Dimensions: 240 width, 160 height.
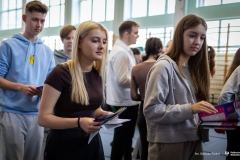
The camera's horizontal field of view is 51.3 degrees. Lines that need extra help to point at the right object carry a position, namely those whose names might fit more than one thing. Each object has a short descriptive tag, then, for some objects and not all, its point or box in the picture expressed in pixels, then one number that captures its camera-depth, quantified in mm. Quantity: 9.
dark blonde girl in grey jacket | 1520
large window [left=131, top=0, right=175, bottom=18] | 7453
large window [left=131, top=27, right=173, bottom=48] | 7480
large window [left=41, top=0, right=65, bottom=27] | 10272
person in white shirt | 2854
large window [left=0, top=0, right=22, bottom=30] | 11880
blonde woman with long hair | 1423
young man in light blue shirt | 2004
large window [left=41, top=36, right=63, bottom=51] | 10227
